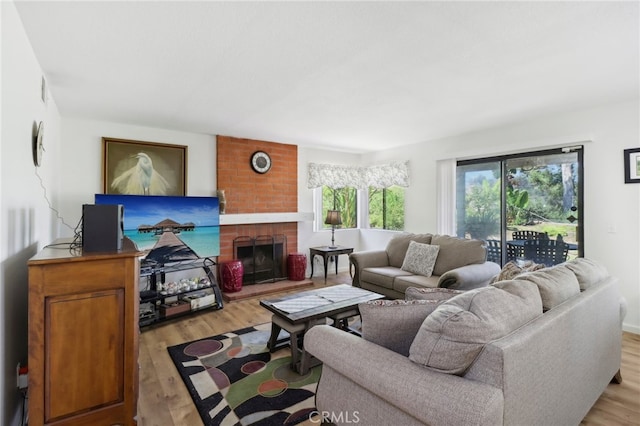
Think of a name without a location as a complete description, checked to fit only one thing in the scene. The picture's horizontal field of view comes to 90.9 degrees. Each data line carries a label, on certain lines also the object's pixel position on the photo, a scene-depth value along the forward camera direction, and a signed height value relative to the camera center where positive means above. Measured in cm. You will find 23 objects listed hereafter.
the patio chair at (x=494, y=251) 423 -51
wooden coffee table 244 -78
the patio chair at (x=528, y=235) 382 -27
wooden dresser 145 -60
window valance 541 +71
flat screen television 361 -12
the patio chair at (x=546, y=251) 367 -45
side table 515 -62
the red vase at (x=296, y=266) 509 -84
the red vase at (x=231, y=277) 438 -87
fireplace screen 483 -67
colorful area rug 194 -122
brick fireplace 464 +44
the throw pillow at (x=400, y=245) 429 -44
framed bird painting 386 +61
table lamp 538 -6
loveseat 335 -63
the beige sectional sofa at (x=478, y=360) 112 -61
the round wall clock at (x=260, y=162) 487 +83
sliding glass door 361 +12
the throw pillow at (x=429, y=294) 160 -41
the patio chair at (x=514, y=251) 401 -49
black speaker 173 -7
